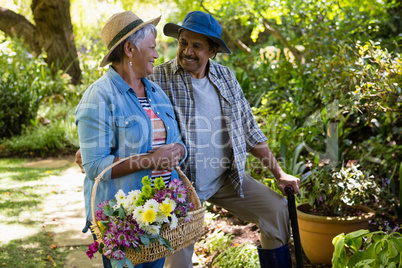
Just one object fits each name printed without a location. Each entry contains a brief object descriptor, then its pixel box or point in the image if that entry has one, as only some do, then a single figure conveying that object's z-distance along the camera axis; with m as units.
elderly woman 1.93
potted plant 3.01
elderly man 2.51
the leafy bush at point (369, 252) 1.68
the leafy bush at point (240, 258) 2.96
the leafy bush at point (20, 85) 6.98
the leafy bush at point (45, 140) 6.50
